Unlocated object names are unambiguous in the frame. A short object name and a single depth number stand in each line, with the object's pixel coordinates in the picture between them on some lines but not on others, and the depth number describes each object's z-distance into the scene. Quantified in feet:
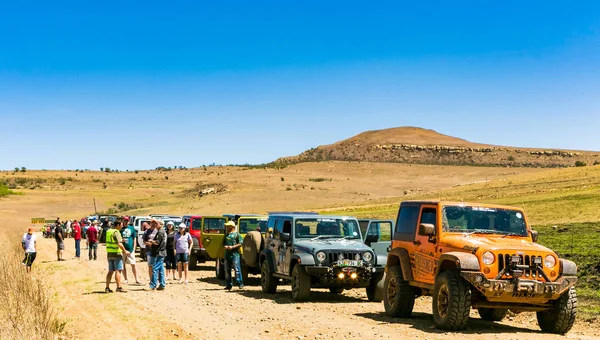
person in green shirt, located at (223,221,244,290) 66.03
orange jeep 39.27
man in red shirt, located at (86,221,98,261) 104.32
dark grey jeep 55.57
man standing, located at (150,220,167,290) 63.41
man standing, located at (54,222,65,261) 104.27
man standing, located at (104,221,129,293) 61.41
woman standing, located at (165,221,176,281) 71.05
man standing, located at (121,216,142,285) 64.90
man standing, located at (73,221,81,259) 109.50
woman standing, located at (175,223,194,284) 70.28
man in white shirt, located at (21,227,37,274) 80.26
